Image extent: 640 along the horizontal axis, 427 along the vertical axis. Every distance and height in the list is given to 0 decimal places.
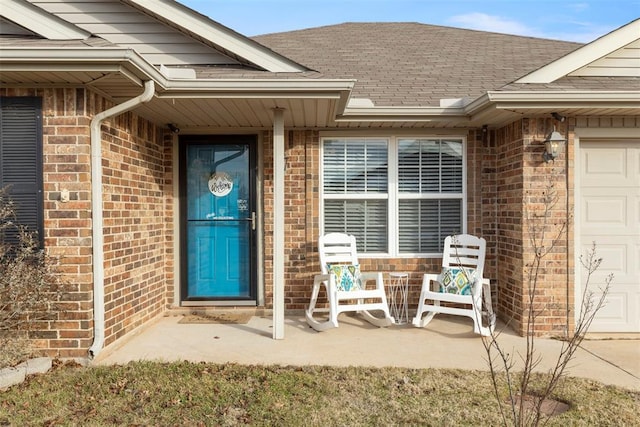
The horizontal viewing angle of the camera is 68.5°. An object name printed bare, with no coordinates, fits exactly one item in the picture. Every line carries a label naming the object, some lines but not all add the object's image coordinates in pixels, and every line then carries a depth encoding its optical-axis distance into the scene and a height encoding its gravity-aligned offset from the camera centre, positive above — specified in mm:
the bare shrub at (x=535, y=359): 3094 -1321
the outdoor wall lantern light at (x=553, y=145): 4678 +627
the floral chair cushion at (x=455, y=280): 5038 -795
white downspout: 3971 -59
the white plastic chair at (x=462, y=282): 4906 -805
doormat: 5441 -1292
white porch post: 4559 -179
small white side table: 5688 -1066
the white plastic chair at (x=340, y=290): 4953 -901
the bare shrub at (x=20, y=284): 3621 -581
